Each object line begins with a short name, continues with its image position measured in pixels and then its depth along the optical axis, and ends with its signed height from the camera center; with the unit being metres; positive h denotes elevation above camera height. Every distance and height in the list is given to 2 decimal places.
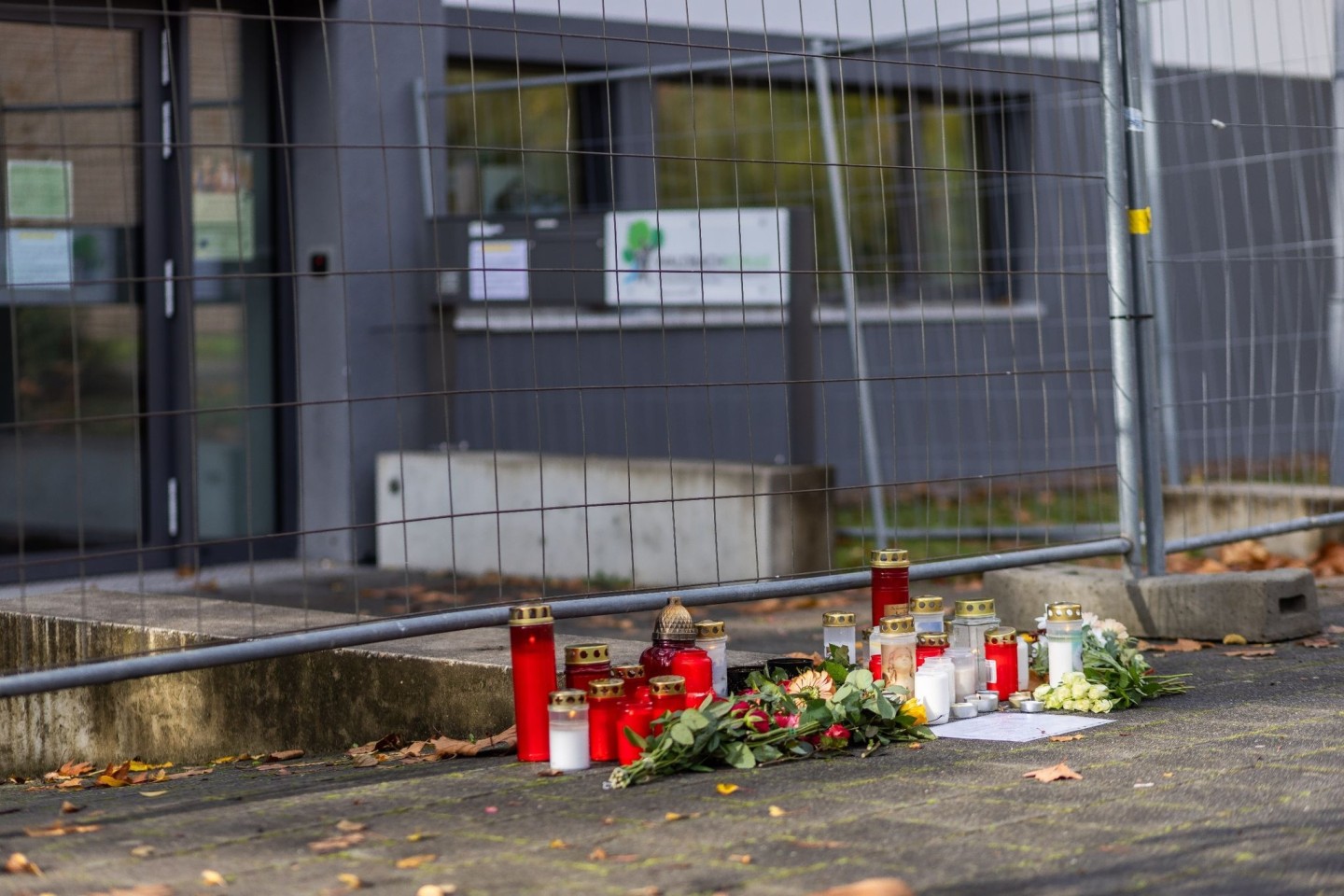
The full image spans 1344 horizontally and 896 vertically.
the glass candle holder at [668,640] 4.79 -0.39
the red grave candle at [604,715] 4.54 -0.55
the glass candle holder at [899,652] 4.95 -0.46
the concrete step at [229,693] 5.26 -0.56
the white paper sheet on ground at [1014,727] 4.86 -0.68
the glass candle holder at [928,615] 5.15 -0.37
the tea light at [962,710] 5.08 -0.64
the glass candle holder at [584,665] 4.71 -0.44
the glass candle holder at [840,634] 5.11 -0.42
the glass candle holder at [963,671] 5.19 -0.55
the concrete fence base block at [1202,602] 6.49 -0.48
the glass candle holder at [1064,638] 5.32 -0.47
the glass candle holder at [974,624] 5.30 -0.42
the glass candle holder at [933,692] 4.97 -0.57
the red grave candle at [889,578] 5.26 -0.27
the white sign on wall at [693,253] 10.17 +1.38
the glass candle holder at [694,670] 4.72 -0.46
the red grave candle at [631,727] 4.47 -0.57
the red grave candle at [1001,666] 5.35 -0.55
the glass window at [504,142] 12.24 +2.51
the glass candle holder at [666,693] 4.55 -0.50
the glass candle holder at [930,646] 5.01 -0.45
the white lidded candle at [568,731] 4.46 -0.57
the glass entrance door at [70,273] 9.54 +1.33
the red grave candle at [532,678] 4.62 -0.45
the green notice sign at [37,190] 9.55 +1.77
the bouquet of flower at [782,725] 4.43 -0.60
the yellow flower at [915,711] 4.84 -0.61
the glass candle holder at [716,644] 4.85 -0.41
